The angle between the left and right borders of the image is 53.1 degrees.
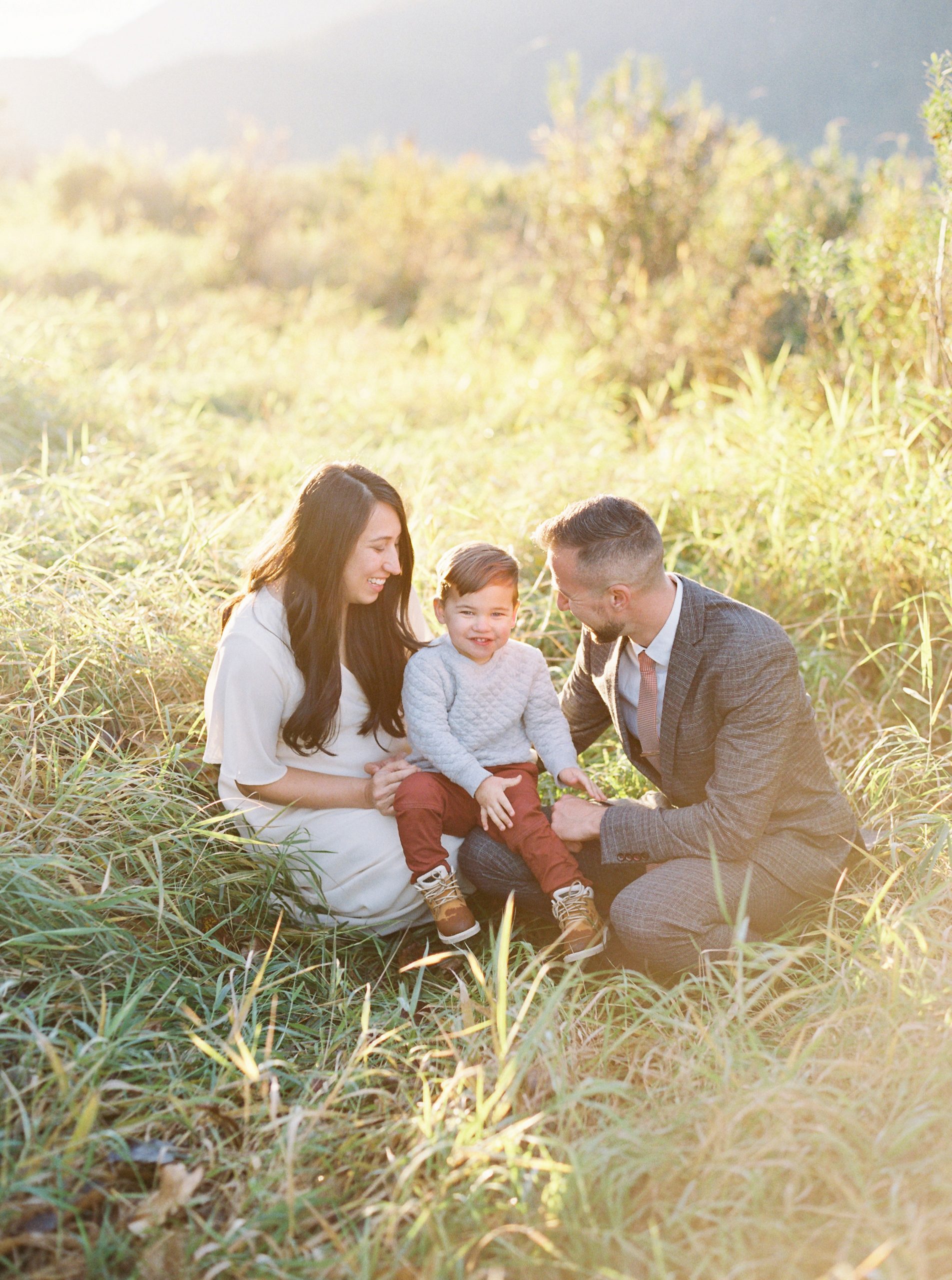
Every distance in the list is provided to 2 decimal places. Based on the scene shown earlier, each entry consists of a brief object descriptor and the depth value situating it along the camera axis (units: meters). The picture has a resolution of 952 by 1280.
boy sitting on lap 2.58
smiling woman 2.61
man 2.43
